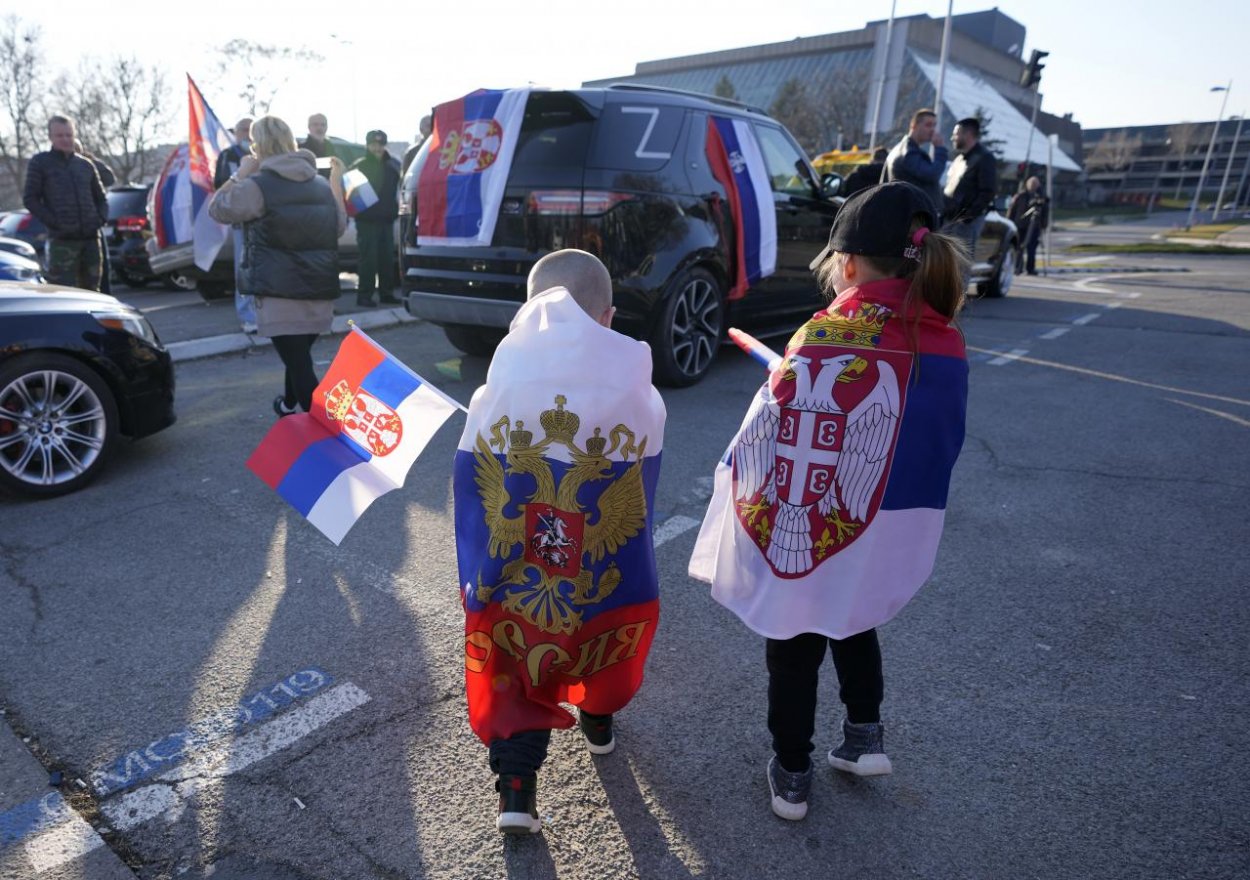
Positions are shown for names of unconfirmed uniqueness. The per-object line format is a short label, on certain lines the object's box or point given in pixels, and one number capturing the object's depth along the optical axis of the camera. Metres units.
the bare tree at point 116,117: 40.00
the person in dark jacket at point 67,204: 7.57
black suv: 5.61
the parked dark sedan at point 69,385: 4.28
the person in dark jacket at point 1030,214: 16.92
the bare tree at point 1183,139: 100.38
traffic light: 19.62
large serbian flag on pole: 7.91
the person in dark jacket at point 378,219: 9.96
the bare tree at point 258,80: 38.88
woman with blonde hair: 4.75
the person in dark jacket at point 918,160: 8.16
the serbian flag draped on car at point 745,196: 6.40
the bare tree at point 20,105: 37.75
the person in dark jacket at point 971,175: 8.87
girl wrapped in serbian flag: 1.95
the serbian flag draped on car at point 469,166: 5.75
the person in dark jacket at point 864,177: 8.40
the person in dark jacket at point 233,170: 8.21
